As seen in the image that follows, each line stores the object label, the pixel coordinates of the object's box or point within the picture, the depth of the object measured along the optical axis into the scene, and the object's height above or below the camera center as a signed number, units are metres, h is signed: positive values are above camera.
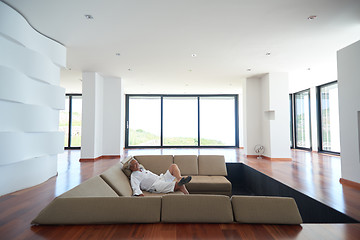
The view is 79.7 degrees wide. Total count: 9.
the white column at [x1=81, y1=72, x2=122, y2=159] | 6.69 +0.45
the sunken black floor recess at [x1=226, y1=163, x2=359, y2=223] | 2.64 -1.08
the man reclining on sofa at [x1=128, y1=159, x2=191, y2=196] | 3.08 -0.78
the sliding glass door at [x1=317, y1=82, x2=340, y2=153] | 7.84 +0.39
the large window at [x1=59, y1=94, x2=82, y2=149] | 10.48 +0.35
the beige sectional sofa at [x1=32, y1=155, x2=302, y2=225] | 1.44 -0.55
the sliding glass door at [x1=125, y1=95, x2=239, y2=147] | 10.78 +0.40
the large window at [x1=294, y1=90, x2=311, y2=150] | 9.30 +0.40
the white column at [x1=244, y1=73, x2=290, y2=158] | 6.78 +0.40
